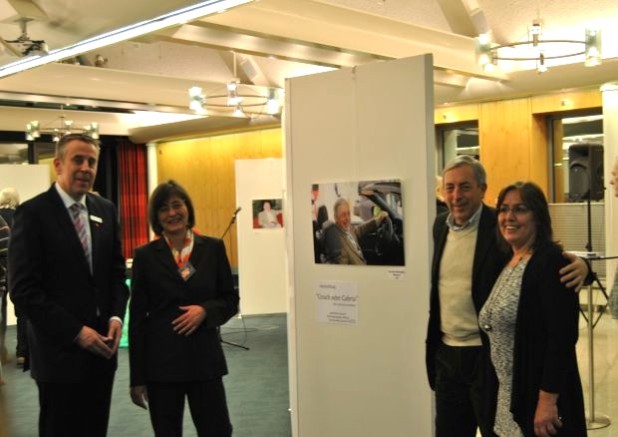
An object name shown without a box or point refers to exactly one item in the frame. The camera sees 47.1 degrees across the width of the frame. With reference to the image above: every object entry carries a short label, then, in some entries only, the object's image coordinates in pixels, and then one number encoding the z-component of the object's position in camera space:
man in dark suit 2.84
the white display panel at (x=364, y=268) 3.16
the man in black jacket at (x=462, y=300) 2.65
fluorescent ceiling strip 3.43
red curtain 14.65
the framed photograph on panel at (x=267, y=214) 9.18
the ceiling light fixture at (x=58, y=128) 10.58
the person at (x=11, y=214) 6.90
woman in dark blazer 2.92
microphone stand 7.63
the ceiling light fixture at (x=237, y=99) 8.12
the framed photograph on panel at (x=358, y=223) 3.24
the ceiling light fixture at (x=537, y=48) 6.22
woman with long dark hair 2.29
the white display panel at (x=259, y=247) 9.08
